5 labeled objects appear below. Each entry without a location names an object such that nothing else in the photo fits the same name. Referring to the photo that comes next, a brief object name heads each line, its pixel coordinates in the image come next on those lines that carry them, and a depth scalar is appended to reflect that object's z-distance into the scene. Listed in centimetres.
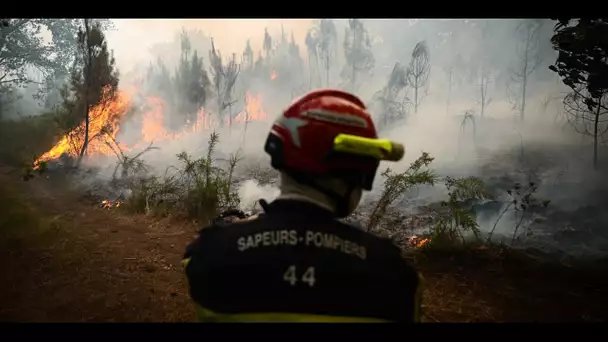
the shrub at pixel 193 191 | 337
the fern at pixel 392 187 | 320
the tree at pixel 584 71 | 292
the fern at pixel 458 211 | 310
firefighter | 130
